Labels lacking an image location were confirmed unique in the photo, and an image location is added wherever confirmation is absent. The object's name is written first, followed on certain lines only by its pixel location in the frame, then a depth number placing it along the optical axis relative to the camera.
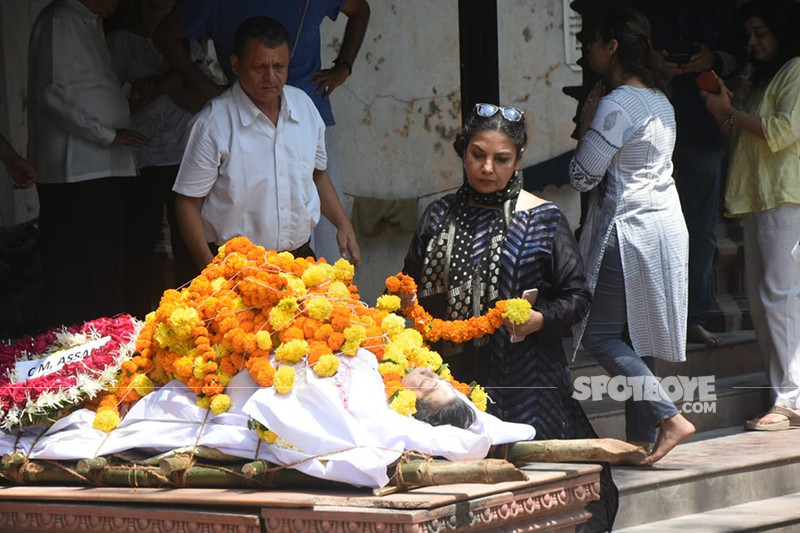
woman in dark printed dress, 8.55
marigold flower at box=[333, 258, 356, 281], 8.02
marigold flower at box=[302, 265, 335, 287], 7.71
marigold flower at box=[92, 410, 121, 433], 7.64
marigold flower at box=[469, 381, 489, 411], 7.88
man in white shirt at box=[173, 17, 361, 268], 9.55
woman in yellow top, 12.57
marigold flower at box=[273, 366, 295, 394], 7.14
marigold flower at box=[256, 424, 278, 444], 7.08
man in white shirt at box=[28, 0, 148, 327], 10.81
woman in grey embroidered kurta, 10.52
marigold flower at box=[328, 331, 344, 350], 7.42
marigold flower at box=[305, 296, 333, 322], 7.48
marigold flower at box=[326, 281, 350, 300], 7.76
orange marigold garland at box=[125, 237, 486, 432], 7.37
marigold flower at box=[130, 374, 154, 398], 7.73
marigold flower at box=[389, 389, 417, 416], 7.30
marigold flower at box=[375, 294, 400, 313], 8.06
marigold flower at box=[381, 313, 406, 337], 7.84
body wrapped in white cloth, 6.95
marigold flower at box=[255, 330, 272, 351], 7.36
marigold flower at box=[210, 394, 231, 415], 7.34
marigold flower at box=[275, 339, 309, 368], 7.30
